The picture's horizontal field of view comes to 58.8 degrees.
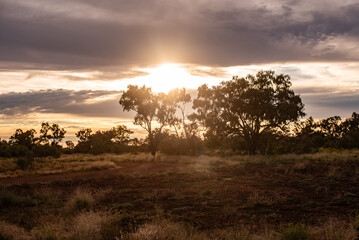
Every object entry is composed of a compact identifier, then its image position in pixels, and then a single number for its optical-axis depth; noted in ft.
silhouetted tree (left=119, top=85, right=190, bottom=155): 163.32
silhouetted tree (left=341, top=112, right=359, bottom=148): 170.91
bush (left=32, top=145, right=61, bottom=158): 162.30
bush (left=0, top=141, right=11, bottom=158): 175.42
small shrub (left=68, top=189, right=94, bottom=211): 40.68
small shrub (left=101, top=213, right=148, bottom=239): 27.20
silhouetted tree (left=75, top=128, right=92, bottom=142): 285.23
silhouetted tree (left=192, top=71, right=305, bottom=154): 127.44
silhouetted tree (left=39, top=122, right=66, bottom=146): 250.37
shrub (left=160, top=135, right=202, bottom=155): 179.21
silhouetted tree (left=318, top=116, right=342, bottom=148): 208.29
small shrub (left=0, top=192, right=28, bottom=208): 45.22
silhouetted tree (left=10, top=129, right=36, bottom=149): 240.92
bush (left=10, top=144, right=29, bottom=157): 179.83
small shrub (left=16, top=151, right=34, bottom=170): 98.66
